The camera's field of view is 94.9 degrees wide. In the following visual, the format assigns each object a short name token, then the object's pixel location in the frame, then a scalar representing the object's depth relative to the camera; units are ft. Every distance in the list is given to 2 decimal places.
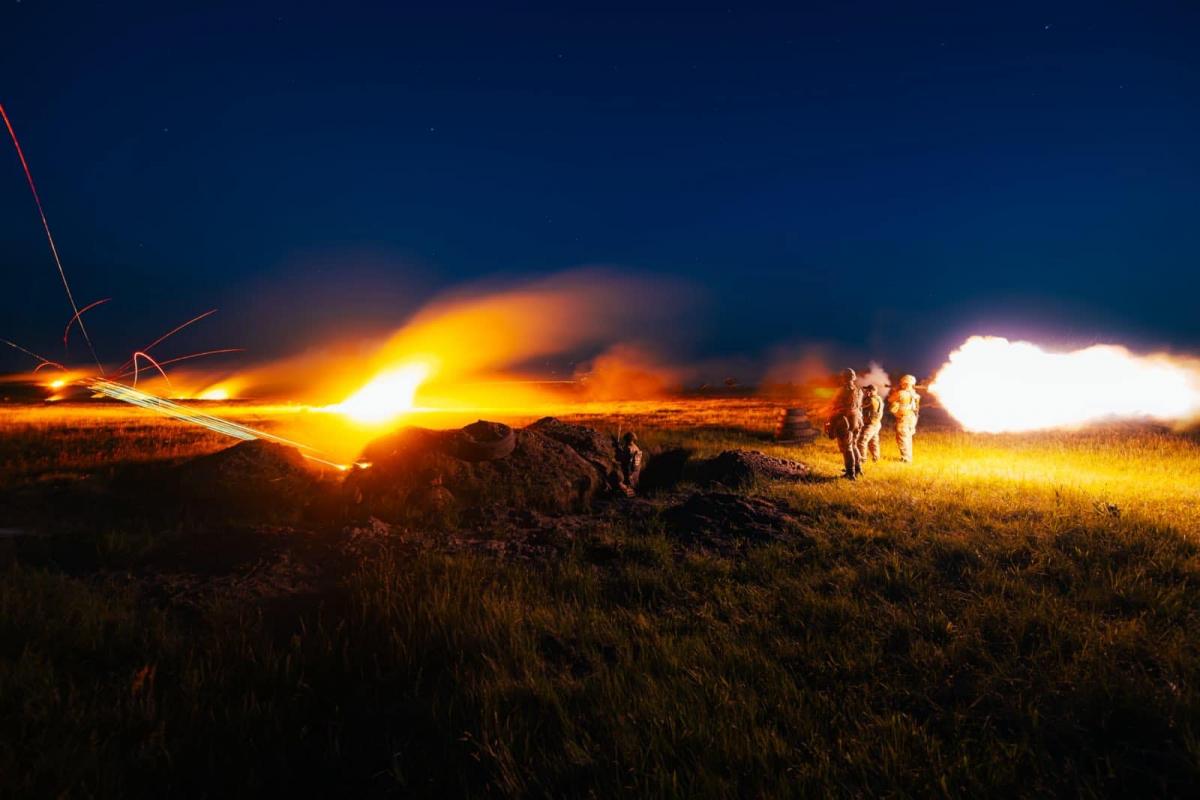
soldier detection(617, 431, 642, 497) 44.83
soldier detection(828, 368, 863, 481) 43.42
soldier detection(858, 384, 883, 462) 48.91
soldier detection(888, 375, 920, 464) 51.70
